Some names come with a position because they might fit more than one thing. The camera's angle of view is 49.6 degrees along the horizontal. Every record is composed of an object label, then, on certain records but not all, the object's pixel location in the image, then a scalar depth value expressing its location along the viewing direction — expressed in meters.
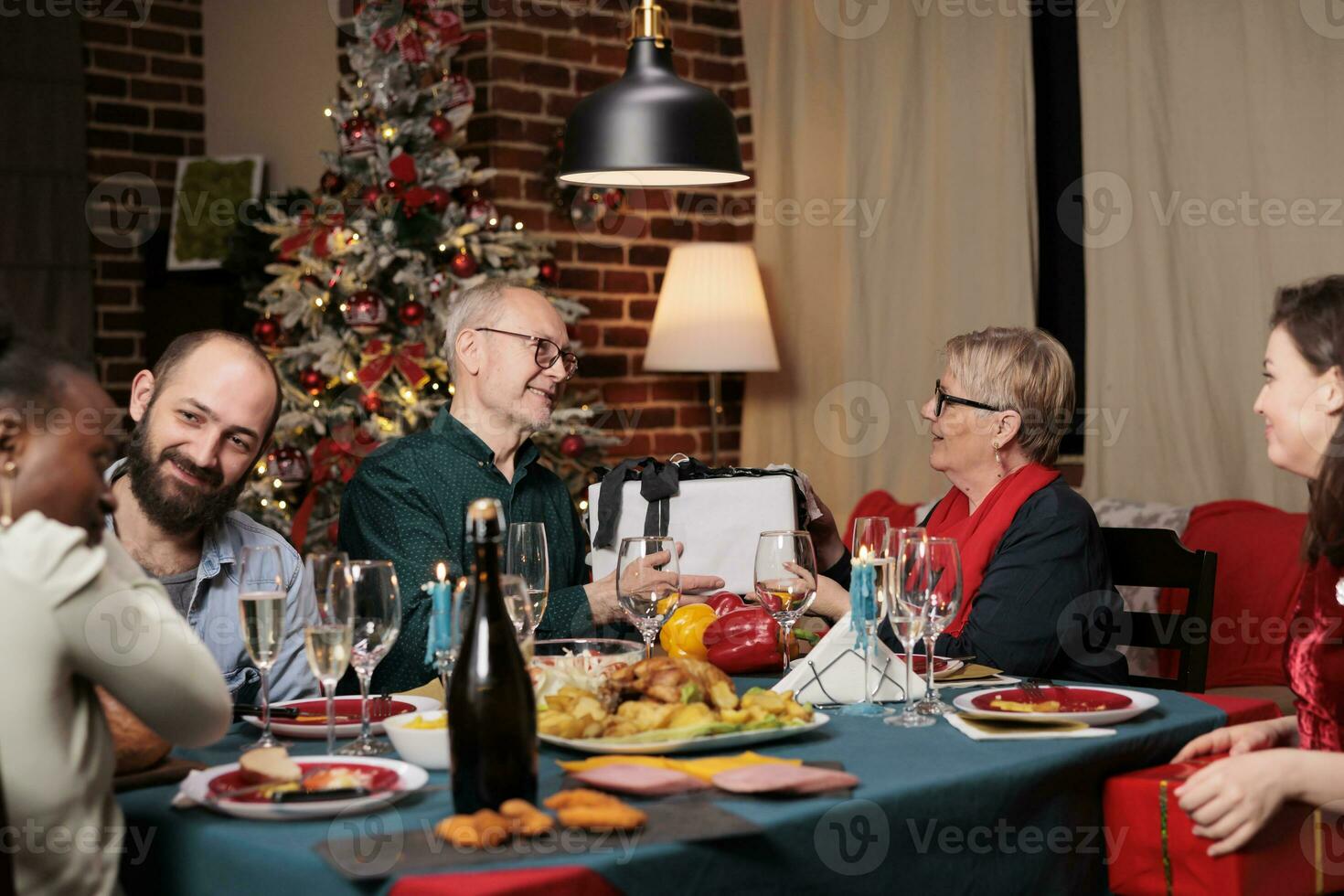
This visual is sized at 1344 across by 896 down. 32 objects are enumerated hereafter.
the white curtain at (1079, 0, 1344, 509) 3.81
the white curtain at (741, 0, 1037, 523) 4.65
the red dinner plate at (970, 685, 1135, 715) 1.81
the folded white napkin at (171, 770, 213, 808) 1.46
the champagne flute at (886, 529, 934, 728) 1.81
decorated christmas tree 4.44
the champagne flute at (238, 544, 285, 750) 1.61
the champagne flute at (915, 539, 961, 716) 1.82
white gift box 2.65
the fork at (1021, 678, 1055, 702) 1.85
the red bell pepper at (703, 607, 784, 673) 2.18
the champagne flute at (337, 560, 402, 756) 1.65
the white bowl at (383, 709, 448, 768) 1.57
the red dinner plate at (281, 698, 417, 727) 1.83
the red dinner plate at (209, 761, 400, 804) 1.45
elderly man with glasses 2.76
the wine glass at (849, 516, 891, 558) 1.98
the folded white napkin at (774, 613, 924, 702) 1.94
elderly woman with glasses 2.35
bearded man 2.28
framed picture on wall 5.90
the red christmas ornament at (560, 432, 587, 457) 4.50
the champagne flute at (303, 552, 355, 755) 1.61
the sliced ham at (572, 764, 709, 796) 1.42
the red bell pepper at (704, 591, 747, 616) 2.32
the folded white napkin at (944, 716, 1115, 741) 1.70
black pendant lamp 2.51
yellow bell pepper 2.25
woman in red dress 1.73
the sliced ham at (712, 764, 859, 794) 1.42
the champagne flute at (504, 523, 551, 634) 2.01
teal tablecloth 1.32
